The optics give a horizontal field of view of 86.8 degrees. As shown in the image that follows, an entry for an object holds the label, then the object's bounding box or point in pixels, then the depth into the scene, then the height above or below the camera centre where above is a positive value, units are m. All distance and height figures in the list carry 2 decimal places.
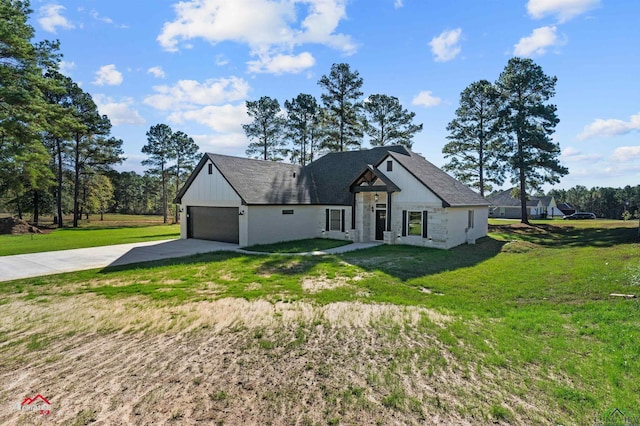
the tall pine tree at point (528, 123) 28.73 +7.47
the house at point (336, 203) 18.44 +0.32
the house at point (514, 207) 52.47 +0.36
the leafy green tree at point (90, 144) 32.50 +6.69
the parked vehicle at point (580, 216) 49.75 -0.98
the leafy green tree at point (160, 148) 41.56 +7.43
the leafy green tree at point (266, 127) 37.91 +9.30
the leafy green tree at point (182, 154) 42.56 +6.99
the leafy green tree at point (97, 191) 37.86 +1.97
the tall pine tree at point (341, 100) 34.47 +11.14
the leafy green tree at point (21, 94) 16.69 +5.67
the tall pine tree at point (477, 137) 31.52 +7.00
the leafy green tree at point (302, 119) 37.50 +10.10
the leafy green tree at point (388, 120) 35.56 +9.45
